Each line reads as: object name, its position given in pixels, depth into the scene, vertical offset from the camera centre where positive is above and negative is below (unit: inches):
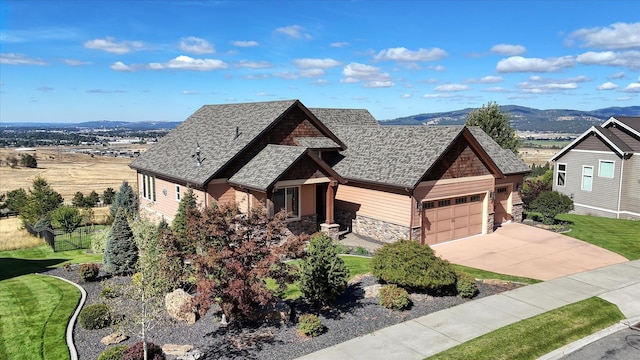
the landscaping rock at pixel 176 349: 421.4 -207.9
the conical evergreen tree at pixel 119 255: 655.1 -182.2
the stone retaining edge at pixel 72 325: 426.9 -211.8
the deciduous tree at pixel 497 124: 1559.2 +30.0
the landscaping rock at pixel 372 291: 572.0 -205.1
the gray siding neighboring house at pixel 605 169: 1125.7 -96.3
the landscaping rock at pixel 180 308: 491.8 -196.9
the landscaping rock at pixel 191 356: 413.4 -208.6
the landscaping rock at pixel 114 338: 446.9 -209.7
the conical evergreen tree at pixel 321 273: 513.7 -163.5
